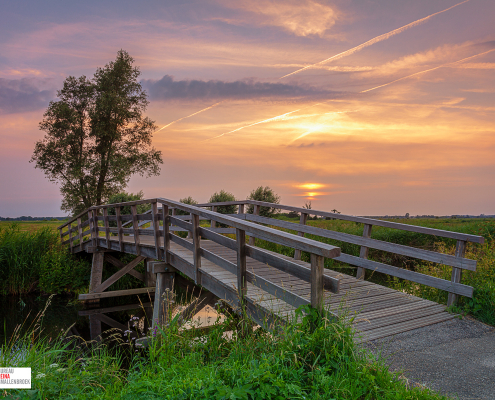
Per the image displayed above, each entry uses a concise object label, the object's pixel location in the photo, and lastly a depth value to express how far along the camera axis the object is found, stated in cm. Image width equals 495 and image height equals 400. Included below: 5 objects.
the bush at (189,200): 2505
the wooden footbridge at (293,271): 418
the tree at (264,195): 2311
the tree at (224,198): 2250
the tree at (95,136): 2506
